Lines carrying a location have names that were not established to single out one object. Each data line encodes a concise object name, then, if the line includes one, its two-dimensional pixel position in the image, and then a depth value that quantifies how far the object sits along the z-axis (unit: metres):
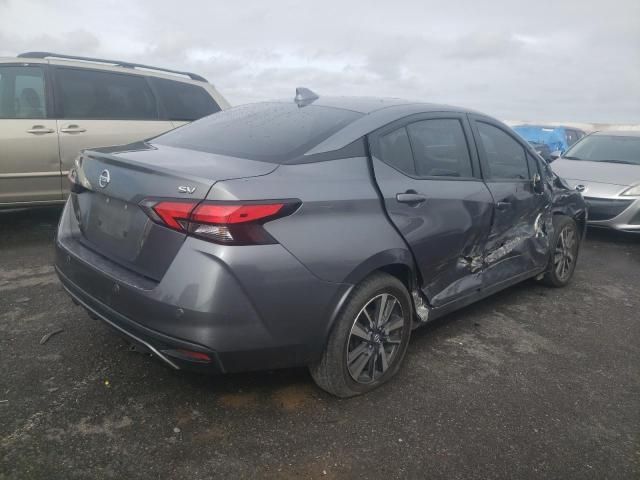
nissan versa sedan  2.18
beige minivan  4.98
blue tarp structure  18.14
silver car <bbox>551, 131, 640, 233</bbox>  6.55
